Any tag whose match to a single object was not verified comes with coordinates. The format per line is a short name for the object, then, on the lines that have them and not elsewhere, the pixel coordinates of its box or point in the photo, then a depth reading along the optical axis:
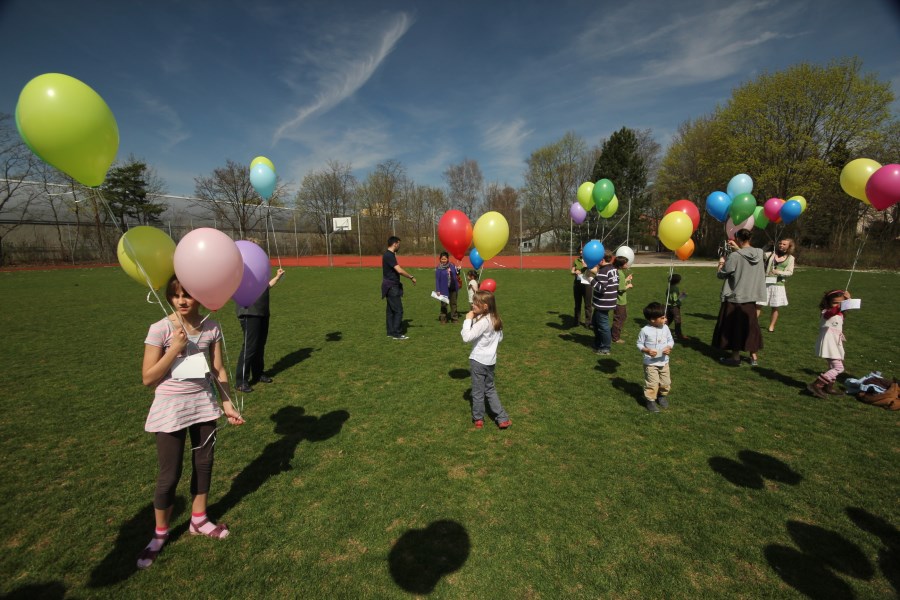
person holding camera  5.98
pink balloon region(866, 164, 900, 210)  5.29
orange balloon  8.20
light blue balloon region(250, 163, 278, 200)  6.63
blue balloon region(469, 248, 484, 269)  8.31
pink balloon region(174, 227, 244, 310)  2.58
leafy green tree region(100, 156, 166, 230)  32.44
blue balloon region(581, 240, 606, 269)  7.69
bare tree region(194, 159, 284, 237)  37.47
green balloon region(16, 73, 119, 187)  2.34
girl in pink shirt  2.43
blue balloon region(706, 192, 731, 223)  8.27
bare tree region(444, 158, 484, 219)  51.03
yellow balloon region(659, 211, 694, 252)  6.98
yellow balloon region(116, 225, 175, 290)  2.48
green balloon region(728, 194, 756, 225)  7.36
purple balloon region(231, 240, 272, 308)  3.62
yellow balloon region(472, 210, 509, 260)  5.57
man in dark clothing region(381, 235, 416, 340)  7.62
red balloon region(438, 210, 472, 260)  5.56
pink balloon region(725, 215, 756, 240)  7.92
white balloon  9.30
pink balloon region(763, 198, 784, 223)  8.98
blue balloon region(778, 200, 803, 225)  8.60
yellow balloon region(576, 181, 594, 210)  10.62
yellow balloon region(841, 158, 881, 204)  5.95
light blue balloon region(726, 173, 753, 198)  8.47
